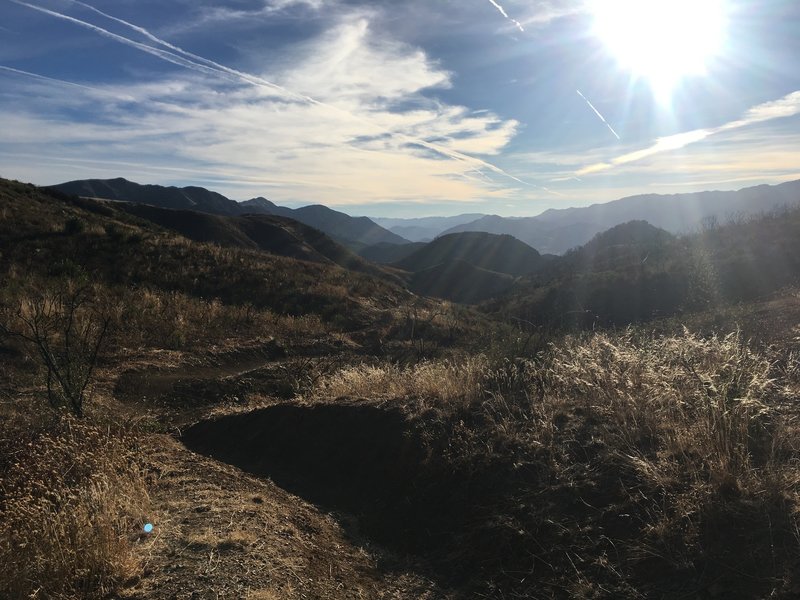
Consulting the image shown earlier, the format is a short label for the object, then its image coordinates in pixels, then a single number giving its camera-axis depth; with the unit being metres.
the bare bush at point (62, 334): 5.54
